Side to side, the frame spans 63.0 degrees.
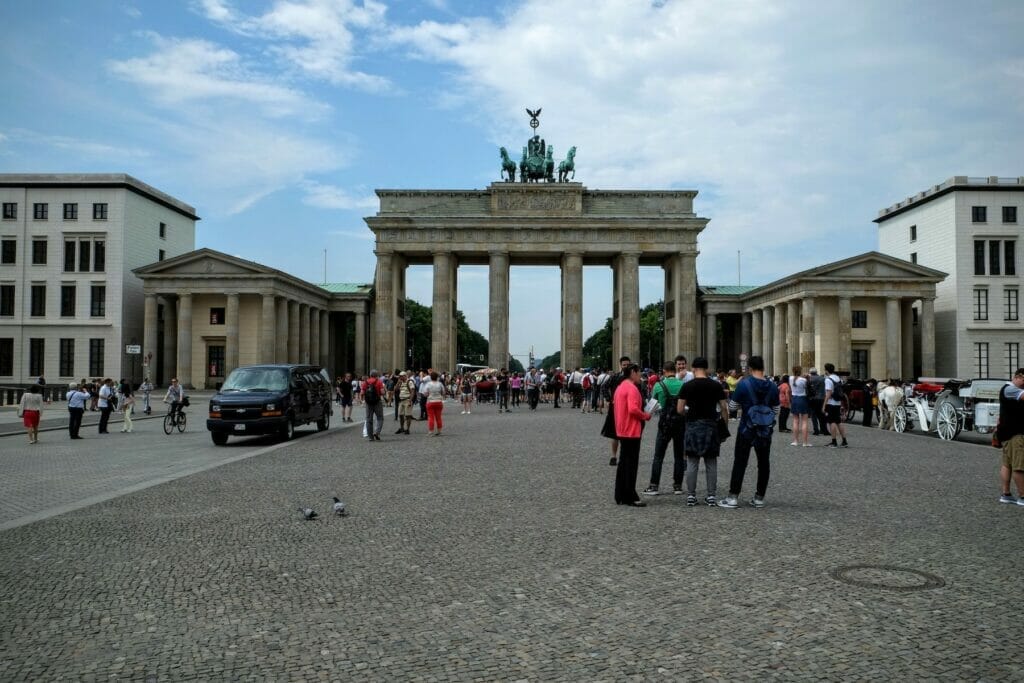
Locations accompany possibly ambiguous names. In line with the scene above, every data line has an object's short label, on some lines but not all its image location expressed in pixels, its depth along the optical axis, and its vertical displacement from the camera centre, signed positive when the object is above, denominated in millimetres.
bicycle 25484 -1607
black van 20766 -897
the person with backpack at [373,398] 21703 -788
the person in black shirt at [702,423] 10922 -719
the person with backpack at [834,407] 20000 -926
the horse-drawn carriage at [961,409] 20297 -1053
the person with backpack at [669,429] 12070 -888
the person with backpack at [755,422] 10766 -692
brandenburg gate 68812 +10712
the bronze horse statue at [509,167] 73250 +17672
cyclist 25469 -926
